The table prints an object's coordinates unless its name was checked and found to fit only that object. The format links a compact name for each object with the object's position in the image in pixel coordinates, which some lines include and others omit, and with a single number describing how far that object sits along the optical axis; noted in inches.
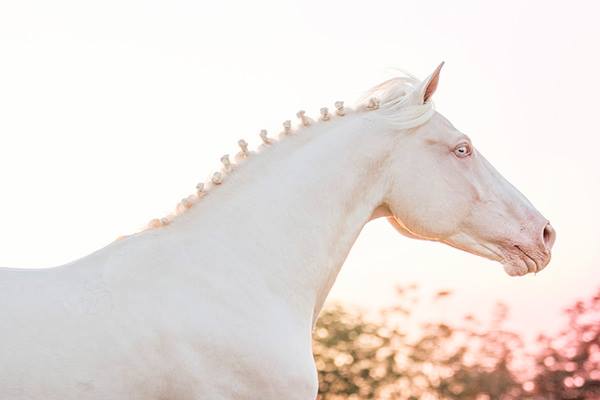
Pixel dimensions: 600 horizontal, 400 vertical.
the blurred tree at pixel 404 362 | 914.1
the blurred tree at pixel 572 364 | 780.6
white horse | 179.0
